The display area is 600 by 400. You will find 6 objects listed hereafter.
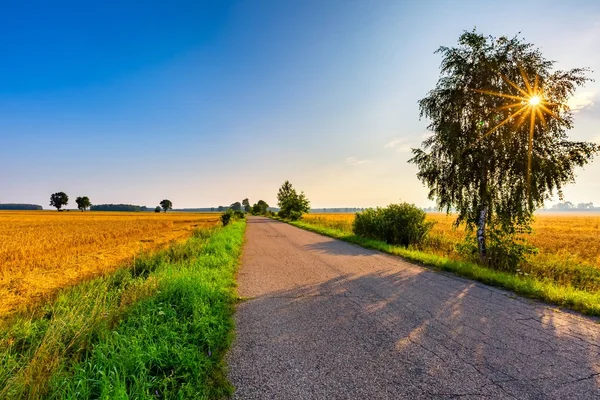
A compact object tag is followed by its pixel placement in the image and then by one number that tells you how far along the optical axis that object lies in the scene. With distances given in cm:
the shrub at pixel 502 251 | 1027
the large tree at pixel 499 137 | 999
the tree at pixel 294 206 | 5793
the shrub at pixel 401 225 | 1492
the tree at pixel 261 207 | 12444
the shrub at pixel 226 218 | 3397
